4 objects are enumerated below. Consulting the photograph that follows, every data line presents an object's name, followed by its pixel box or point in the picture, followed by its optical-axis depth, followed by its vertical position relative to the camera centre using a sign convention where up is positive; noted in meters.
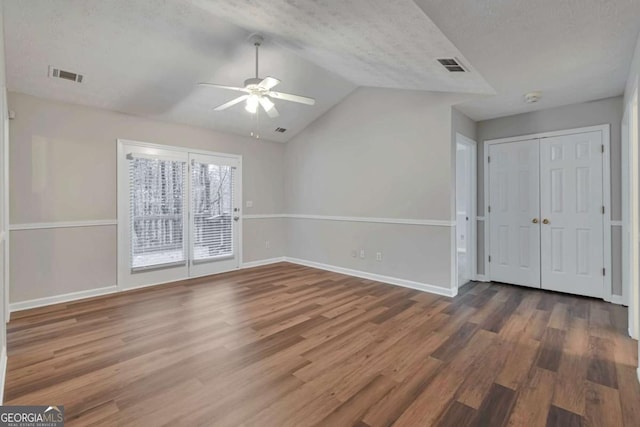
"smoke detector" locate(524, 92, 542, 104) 3.43 +1.38
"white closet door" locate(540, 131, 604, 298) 3.68 +0.00
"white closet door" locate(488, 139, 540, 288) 4.13 +0.00
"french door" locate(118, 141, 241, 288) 4.26 +0.02
